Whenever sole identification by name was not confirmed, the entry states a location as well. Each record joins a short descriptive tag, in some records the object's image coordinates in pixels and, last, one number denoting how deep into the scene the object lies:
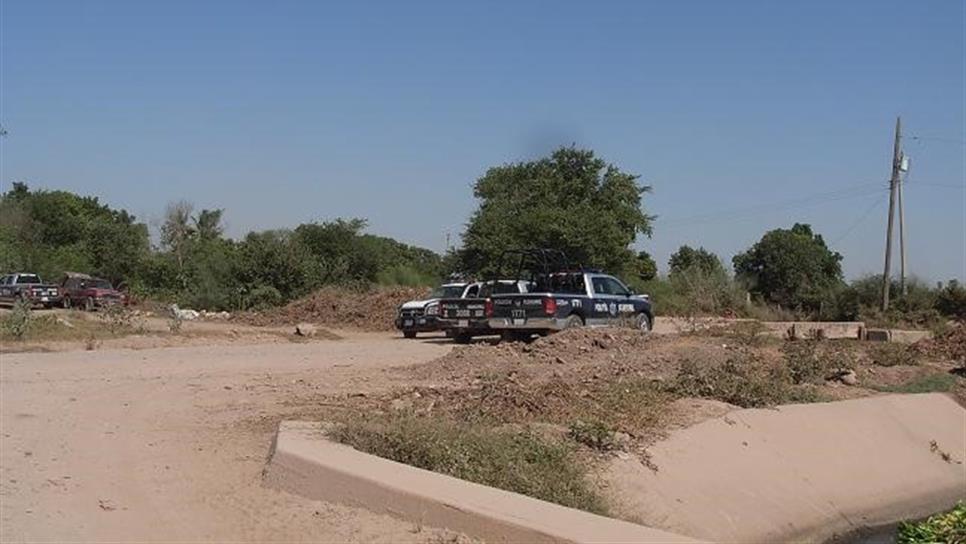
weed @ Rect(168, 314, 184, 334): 29.58
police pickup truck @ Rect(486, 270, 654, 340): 23.67
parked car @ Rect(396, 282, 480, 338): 31.75
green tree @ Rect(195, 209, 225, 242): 86.62
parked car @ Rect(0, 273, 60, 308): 47.06
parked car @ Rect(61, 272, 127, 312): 45.41
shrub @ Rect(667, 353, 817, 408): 15.05
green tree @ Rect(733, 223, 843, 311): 66.81
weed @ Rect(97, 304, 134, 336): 28.19
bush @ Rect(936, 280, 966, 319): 43.16
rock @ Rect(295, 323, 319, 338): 32.16
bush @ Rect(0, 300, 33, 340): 24.67
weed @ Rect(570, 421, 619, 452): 11.02
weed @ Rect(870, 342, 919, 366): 22.73
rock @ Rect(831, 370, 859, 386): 19.44
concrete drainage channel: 7.16
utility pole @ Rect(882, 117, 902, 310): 45.06
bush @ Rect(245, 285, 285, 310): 47.69
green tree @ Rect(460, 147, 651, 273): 47.19
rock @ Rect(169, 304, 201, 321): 40.19
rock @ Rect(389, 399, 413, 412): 11.96
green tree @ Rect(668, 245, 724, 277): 60.89
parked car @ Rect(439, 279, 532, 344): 26.34
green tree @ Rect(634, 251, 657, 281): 56.75
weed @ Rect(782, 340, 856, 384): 18.53
